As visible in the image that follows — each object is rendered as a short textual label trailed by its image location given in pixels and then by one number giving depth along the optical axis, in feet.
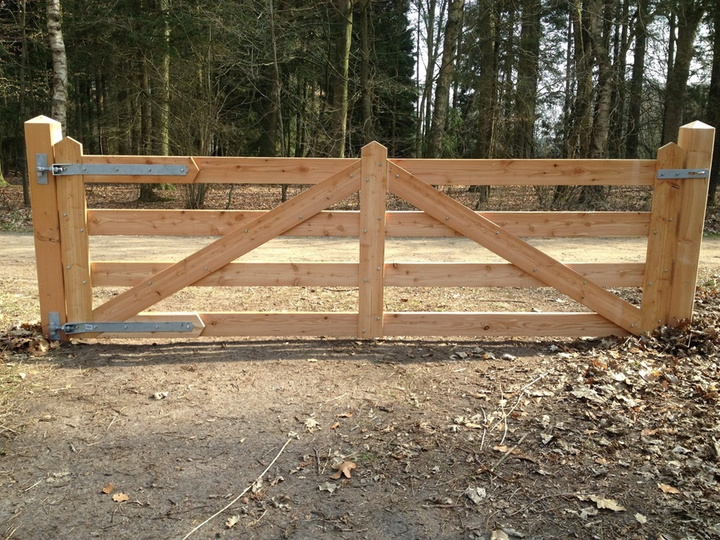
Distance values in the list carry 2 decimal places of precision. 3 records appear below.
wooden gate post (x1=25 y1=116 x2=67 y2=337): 16.24
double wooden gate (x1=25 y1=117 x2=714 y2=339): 16.60
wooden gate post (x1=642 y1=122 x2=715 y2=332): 16.81
